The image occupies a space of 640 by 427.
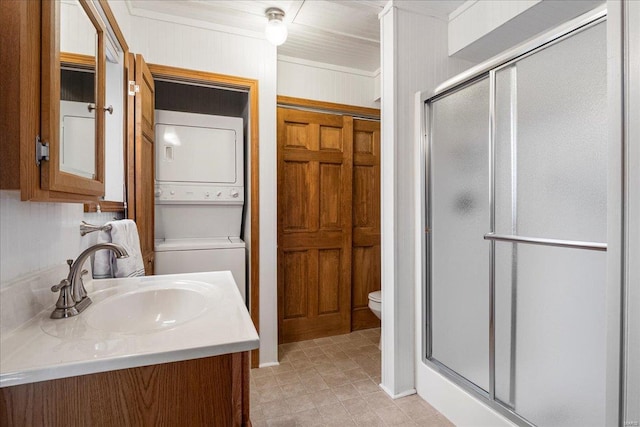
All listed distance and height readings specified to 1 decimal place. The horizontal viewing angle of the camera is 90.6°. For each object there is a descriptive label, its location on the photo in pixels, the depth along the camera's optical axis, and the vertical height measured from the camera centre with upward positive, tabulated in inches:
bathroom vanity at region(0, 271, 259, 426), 25.2 -13.8
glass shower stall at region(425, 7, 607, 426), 46.1 -2.6
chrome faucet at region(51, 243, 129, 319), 35.4 -8.9
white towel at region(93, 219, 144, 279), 55.4 -8.2
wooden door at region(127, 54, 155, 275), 69.0 +12.8
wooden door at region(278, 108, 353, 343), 108.7 -3.6
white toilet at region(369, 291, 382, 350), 101.5 -28.8
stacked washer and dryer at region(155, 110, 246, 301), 93.5 +6.3
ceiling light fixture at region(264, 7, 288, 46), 80.4 +47.5
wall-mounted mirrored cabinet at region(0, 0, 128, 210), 26.3 +11.5
